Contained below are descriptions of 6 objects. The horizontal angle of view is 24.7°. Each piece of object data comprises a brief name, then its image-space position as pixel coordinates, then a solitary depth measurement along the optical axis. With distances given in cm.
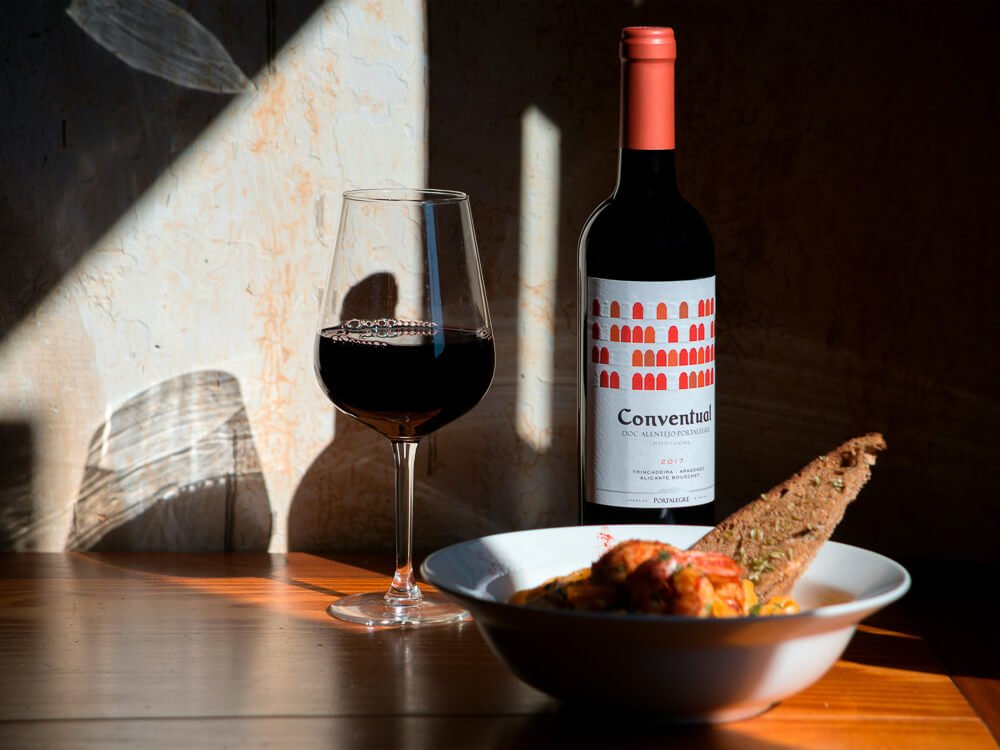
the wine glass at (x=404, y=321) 126
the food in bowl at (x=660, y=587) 109
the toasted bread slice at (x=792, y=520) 117
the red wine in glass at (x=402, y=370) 125
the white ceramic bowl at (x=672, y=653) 106
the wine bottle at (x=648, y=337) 128
